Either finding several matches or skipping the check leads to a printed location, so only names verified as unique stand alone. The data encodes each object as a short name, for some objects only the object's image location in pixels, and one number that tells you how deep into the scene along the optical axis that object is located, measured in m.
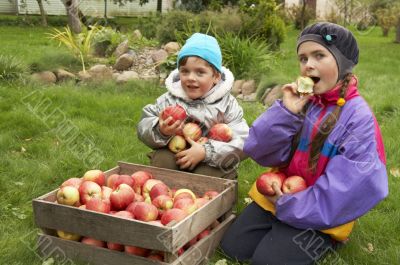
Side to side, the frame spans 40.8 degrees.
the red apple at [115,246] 2.97
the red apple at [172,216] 2.93
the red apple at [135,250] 2.93
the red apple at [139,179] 3.48
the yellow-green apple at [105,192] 3.22
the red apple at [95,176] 3.40
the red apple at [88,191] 3.16
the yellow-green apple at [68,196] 3.11
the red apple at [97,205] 3.00
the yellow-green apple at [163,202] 3.15
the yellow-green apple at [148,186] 3.43
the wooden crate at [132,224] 2.75
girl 2.91
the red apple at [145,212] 2.97
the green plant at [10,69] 7.75
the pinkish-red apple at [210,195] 3.33
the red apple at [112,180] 3.47
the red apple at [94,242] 3.03
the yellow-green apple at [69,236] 3.10
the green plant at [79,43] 9.80
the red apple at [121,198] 3.11
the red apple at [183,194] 3.22
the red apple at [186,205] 3.08
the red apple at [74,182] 3.27
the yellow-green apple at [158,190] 3.29
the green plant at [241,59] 8.72
